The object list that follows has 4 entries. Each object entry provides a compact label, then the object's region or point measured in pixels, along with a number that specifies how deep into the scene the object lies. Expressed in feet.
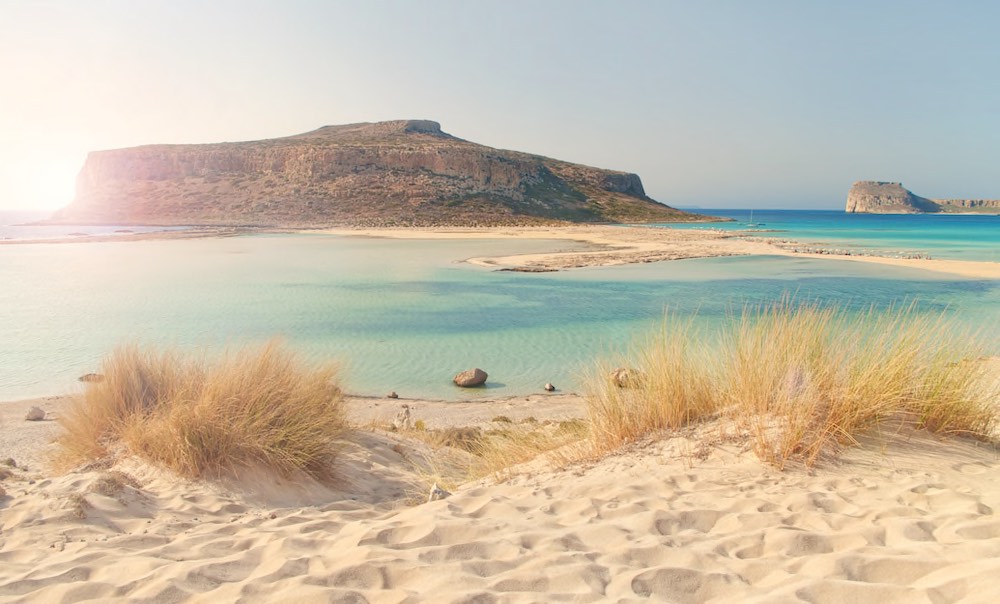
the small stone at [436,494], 14.12
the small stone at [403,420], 24.89
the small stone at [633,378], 17.85
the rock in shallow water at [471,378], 31.48
